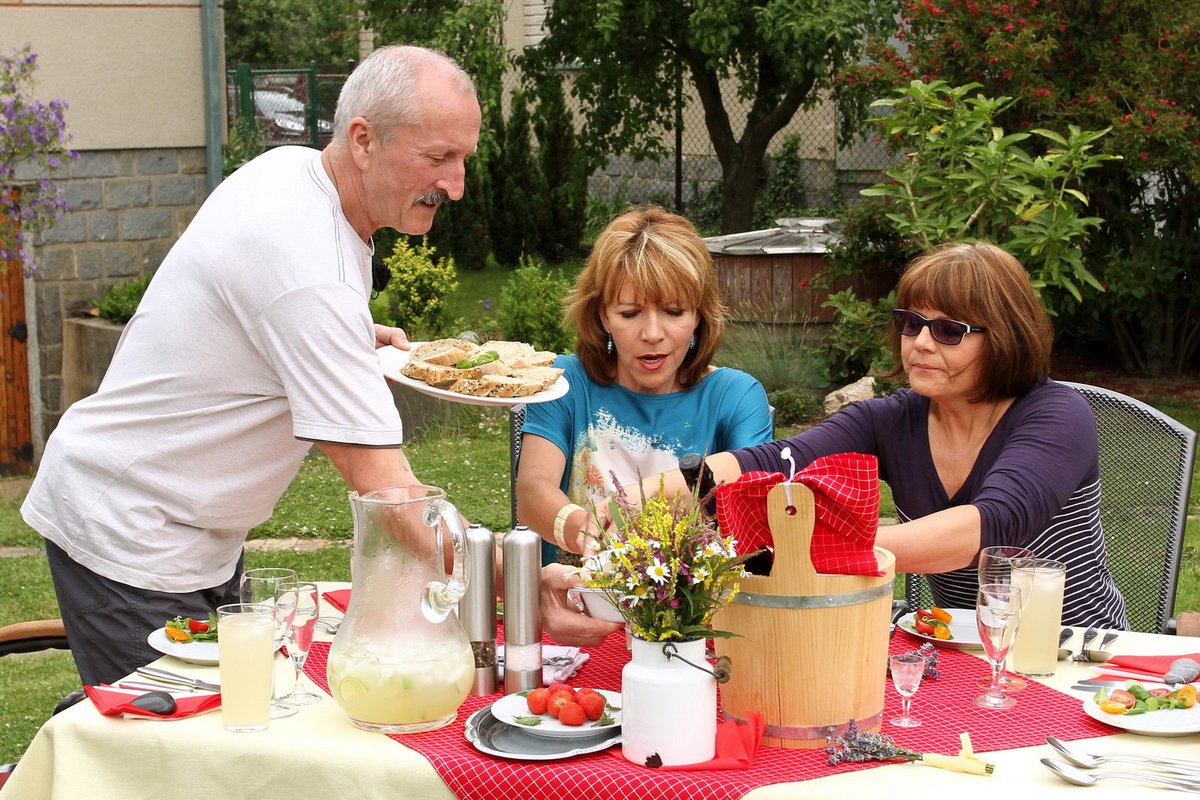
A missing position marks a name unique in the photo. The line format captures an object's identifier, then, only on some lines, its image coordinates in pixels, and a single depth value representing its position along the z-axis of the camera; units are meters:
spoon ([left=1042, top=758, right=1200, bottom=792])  1.87
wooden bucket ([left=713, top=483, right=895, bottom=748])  1.98
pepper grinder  2.26
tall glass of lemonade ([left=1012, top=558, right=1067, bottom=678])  2.34
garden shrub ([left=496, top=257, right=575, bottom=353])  8.97
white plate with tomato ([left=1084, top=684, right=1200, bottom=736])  2.05
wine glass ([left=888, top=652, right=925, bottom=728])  2.08
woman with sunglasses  2.81
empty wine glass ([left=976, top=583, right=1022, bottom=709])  2.16
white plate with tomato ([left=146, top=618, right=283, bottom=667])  2.37
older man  2.29
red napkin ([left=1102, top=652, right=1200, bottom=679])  2.36
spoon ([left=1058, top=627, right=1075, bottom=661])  2.46
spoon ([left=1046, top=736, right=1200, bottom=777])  1.92
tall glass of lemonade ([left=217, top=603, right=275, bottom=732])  2.07
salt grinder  2.22
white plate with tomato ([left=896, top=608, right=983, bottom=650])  2.51
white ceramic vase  1.92
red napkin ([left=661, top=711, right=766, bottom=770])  1.95
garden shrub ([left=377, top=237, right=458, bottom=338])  9.47
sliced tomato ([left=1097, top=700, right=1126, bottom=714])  2.13
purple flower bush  8.59
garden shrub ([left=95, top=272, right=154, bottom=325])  9.14
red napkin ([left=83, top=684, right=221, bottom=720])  2.13
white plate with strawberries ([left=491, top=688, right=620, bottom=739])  2.05
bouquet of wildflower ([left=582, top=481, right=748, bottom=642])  1.89
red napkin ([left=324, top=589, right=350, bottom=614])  2.74
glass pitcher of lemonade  2.04
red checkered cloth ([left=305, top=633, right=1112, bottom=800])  1.91
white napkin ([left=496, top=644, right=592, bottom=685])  2.35
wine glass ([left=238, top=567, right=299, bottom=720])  2.17
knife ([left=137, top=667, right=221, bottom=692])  2.27
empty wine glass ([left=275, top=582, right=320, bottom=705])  2.16
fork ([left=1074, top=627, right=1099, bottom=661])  2.45
